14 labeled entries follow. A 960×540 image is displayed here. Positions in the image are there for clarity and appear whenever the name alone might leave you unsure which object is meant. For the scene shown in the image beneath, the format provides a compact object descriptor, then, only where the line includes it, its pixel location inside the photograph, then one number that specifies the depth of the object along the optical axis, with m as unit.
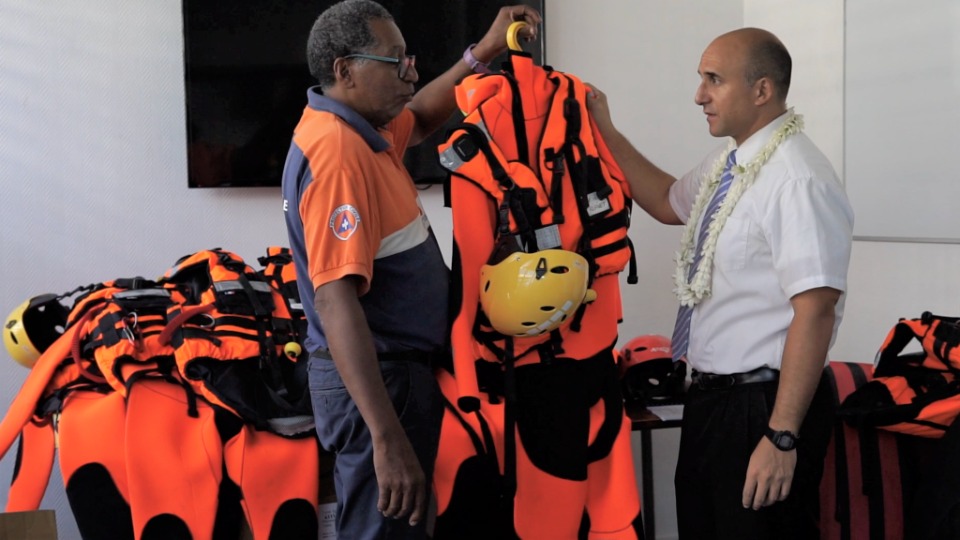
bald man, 1.69
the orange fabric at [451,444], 2.33
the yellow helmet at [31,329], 2.54
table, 2.49
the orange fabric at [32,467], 2.34
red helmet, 2.68
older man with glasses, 1.53
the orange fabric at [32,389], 2.33
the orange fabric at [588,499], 2.14
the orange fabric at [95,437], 2.29
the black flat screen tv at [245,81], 2.88
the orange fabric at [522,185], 1.92
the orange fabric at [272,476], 2.29
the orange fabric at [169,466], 2.24
